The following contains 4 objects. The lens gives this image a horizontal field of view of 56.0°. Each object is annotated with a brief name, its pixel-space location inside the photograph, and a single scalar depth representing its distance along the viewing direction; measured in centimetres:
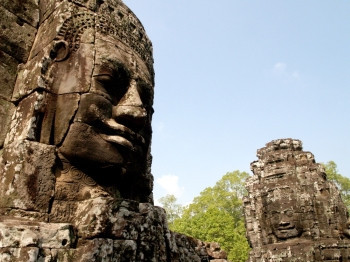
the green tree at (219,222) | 2036
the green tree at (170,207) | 2918
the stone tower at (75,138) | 206
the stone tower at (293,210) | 1049
